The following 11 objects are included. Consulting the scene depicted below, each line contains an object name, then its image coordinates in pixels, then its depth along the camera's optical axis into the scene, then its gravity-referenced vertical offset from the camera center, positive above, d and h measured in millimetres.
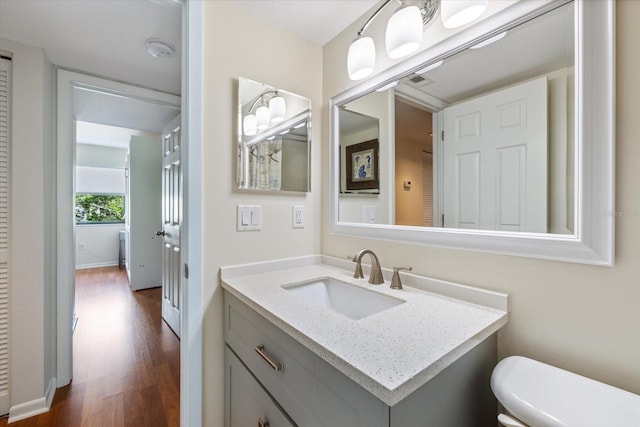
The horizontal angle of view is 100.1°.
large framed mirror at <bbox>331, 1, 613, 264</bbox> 686 +250
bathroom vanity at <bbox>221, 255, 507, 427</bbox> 558 -349
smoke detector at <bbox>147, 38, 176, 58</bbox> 1549 +995
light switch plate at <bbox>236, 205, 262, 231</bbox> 1251 -19
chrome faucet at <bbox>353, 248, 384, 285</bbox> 1135 -237
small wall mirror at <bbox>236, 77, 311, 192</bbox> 1250 +383
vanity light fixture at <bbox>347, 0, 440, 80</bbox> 977 +700
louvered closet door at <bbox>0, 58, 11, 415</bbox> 1462 -79
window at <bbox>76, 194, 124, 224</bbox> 5363 +129
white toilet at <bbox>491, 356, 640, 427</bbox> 537 -409
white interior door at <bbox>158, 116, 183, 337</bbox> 2350 -96
